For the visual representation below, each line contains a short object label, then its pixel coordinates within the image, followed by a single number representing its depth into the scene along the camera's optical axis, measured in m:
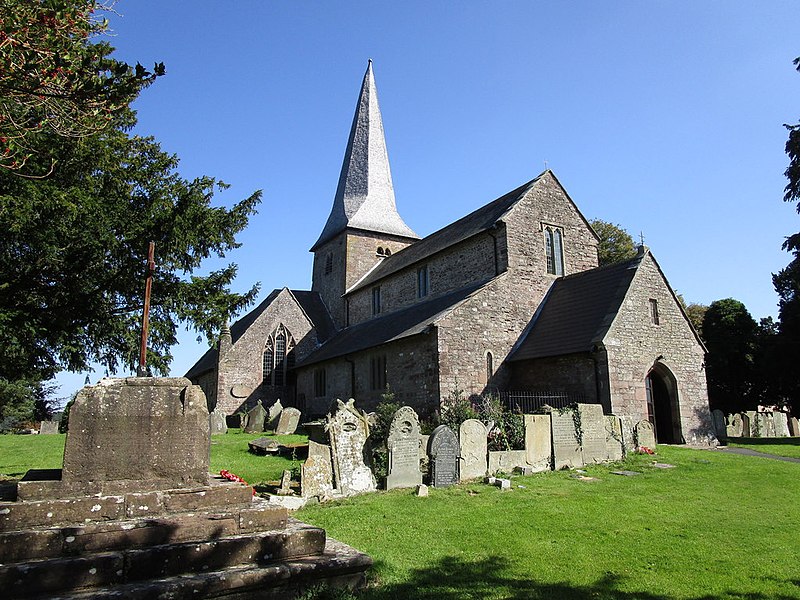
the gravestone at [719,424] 21.09
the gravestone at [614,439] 13.94
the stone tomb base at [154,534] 4.14
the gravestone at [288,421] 21.31
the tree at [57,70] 4.79
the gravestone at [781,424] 26.41
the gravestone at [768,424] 25.75
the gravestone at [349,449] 10.27
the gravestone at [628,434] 14.52
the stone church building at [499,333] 17.42
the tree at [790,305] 24.31
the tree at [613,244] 34.75
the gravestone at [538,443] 12.66
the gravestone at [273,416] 23.05
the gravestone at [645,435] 15.06
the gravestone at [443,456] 11.09
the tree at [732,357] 30.44
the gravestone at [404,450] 10.79
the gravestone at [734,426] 24.73
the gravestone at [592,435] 13.59
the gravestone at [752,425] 25.25
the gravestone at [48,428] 26.69
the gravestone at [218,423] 22.59
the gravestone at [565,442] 13.06
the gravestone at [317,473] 9.69
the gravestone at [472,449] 11.66
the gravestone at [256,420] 22.98
